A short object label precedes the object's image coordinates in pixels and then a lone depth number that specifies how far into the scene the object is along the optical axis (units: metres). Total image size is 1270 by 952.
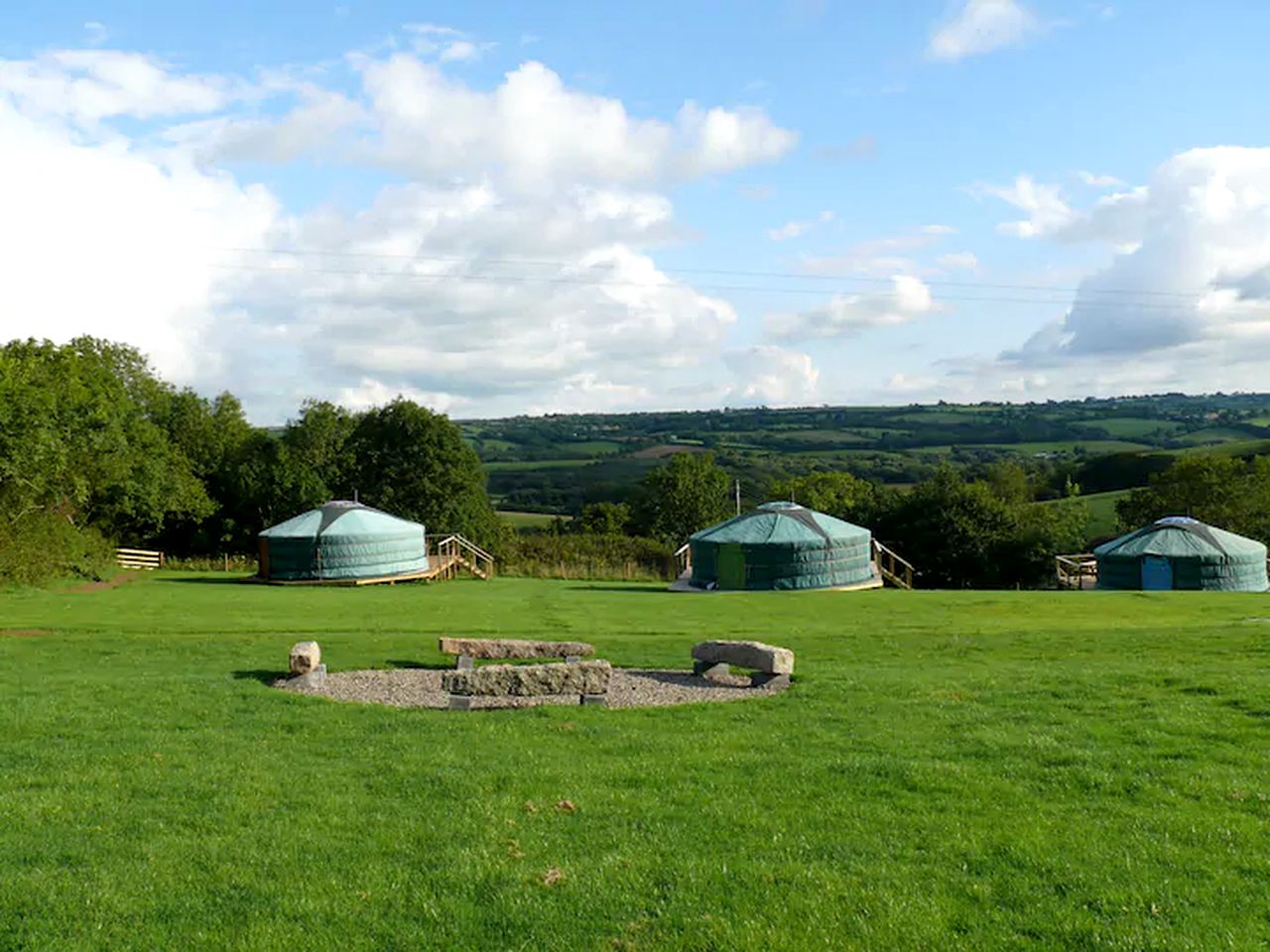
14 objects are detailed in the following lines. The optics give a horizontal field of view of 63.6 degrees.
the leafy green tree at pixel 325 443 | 43.72
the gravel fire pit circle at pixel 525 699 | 10.40
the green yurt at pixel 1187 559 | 32.22
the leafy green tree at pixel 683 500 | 53.41
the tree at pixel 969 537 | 38.28
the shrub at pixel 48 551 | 25.59
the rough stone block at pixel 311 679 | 11.08
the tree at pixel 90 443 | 25.81
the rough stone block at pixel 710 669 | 11.86
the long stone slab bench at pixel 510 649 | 12.77
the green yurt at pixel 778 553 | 30.98
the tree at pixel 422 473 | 42.66
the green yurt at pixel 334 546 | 32.94
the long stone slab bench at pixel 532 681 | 10.30
